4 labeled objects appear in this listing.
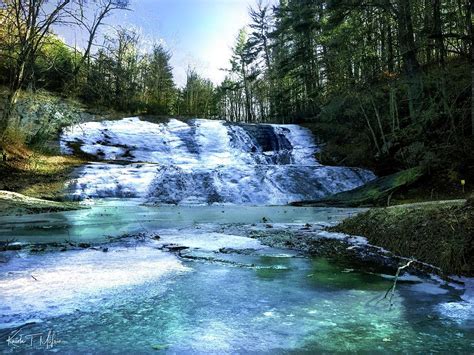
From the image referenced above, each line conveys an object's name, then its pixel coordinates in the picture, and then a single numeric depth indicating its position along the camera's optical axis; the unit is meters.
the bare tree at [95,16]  10.16
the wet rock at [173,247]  4.48
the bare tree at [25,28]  10.71
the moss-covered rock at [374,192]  10.80
